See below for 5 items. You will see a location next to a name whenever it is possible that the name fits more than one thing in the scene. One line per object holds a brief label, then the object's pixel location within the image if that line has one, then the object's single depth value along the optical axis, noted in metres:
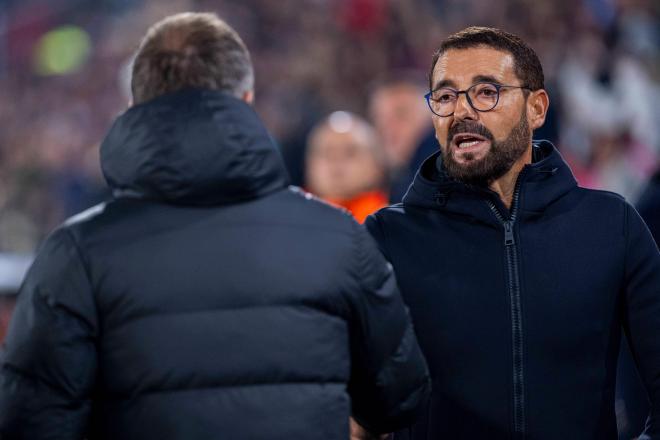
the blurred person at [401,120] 14.33
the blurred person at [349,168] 11.16
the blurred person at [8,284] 11.53
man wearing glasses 5.75
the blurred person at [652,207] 7.73
